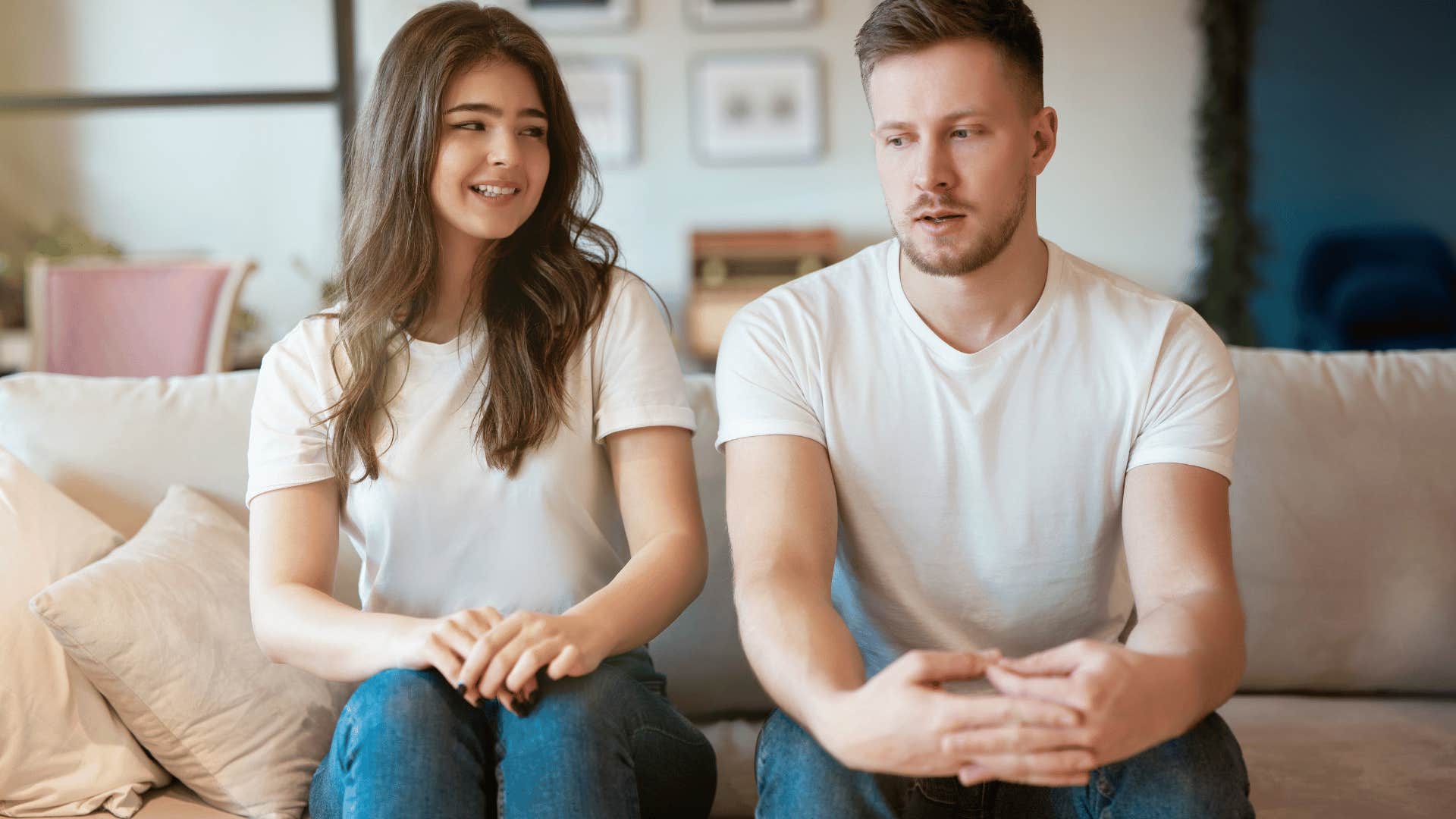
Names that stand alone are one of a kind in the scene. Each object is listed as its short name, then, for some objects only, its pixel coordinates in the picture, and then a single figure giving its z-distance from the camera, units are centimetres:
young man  133
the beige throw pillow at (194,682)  144
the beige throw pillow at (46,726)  141
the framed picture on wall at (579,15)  536
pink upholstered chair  331
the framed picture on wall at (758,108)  539
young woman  138
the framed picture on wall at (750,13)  532
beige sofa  173
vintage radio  518
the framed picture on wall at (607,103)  542
